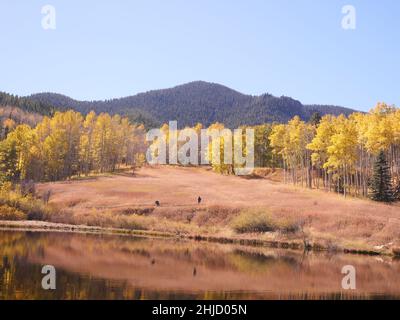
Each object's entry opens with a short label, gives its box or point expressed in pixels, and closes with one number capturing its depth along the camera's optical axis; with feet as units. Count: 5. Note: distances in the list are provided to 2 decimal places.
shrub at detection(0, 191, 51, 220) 198.70
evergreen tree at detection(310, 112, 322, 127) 376.52
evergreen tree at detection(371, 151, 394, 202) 232.28
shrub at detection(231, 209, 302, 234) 176.24
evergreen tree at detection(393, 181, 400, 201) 243.52
